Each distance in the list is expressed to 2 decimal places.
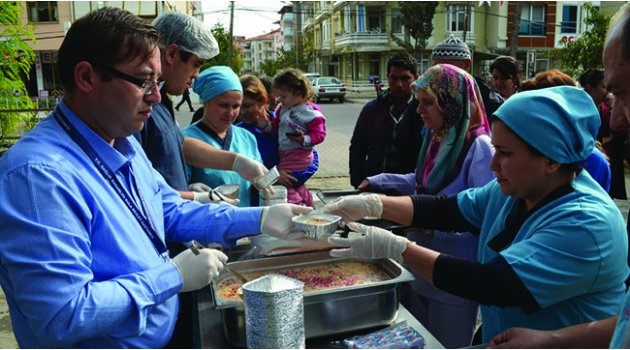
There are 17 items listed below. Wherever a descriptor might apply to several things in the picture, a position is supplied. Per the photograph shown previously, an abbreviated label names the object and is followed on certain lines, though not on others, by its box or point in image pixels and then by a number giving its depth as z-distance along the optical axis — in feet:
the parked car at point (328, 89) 81.20
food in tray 5.78
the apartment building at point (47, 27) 75.82
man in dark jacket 12.01
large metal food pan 4.95
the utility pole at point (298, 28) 120.06
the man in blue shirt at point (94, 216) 3.53
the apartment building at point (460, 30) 96.37
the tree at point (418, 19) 86.79
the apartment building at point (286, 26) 221.74
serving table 4.97
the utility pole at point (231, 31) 90.04
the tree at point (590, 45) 30.53
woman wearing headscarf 7.55
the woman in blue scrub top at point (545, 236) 4.54
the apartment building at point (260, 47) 298.37
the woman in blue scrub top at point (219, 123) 9.26
